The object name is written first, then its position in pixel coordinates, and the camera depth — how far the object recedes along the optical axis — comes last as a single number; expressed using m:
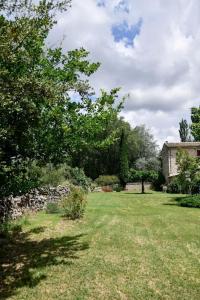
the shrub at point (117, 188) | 31.34
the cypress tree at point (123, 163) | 34.94
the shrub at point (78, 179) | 27.52
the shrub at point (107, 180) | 33.92
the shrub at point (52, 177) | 22.92
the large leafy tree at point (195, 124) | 19.09
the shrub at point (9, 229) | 10.07
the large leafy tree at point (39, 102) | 6.03
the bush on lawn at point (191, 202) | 17.11
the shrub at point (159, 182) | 32.25
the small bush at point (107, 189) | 30.27
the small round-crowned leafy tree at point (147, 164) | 40.88
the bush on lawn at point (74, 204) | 12.32
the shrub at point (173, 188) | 27.80
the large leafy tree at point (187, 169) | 19.35
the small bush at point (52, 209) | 13.99
